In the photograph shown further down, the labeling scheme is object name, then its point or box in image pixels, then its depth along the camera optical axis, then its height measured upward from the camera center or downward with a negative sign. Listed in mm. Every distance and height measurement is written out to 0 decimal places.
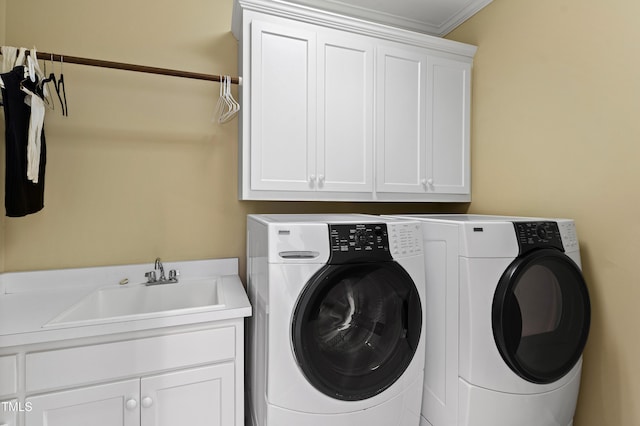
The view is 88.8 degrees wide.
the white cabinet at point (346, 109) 1724 +617
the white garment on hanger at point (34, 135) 1410 +338
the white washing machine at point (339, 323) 1249 -443
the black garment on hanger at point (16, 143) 1365 +296
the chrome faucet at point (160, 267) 1824 -300
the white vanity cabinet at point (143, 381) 1183 -655
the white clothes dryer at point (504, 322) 1368 -464
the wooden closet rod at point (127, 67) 1478 +713
